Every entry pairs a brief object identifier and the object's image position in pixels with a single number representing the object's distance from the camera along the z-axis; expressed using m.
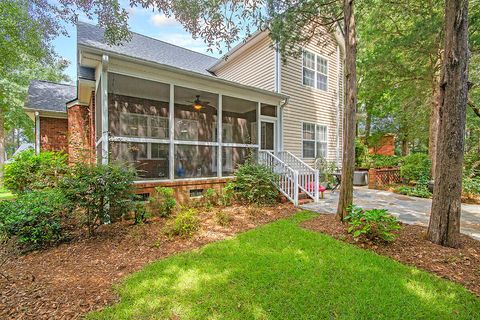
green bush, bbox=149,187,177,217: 5.53
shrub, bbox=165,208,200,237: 4.41
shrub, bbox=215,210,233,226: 5.13
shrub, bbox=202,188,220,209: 6.56
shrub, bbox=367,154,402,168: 14.60
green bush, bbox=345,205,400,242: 3.82
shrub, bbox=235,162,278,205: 6.82
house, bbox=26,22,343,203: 5.73
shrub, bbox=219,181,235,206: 6.83
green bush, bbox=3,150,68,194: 6.95
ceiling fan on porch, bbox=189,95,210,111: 7.22
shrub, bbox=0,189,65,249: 3.88
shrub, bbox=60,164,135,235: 4.21
